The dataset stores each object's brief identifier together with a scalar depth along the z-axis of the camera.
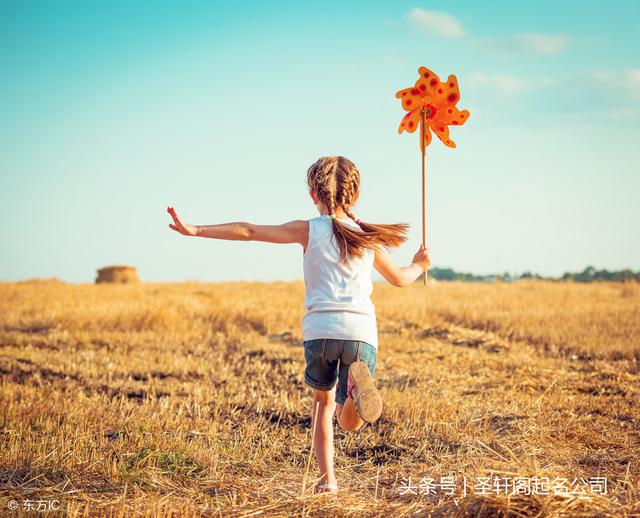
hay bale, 32.84
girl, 3.99
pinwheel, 5.46
